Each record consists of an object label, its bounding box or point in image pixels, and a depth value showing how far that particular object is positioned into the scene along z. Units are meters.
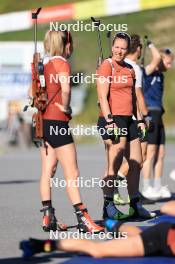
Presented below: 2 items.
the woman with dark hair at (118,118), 21.89
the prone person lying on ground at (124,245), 16.23
